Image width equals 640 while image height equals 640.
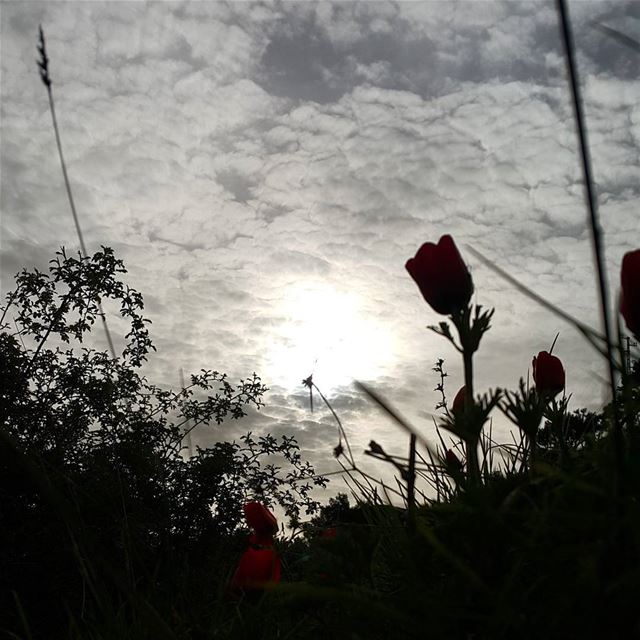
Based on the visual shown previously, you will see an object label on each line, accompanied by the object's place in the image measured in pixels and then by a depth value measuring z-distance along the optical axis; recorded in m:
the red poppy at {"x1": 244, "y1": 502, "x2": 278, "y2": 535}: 0.40
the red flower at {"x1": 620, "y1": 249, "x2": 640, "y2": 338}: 0.25
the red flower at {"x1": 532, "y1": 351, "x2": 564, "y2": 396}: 0.39
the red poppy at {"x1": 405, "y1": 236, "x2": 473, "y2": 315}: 0.30
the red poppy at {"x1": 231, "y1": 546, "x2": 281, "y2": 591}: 0.33
